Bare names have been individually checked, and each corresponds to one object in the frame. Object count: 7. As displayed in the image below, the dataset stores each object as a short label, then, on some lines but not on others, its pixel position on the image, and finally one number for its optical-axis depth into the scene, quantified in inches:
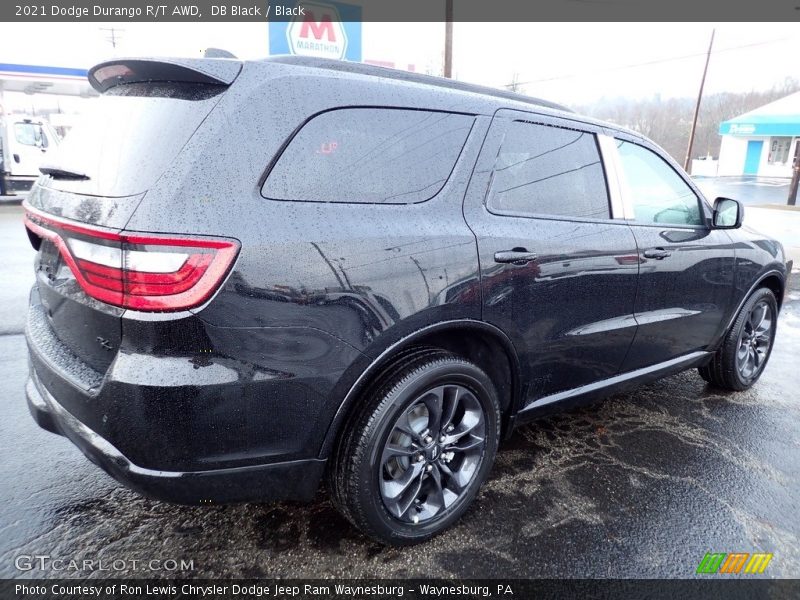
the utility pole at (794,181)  806.2
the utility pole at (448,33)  594.2
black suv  66.3
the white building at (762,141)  1599.2
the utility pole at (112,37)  1590.2
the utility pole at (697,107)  1140.3
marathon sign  378.3
